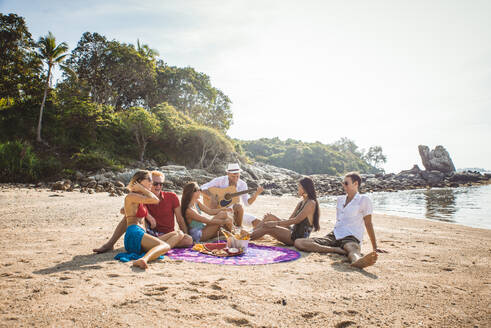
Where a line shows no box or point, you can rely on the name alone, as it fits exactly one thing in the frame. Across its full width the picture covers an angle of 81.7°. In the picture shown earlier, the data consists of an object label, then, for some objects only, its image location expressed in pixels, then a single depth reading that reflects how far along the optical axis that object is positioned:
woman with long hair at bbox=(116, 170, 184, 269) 4.25
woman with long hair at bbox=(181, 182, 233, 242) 5.47
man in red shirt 4.89
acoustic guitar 6.86
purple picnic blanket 4.32
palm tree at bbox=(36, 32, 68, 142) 18.41
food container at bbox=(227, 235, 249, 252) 4.82
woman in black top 5.35
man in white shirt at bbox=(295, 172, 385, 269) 4.73
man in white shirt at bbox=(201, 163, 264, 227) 6.68
